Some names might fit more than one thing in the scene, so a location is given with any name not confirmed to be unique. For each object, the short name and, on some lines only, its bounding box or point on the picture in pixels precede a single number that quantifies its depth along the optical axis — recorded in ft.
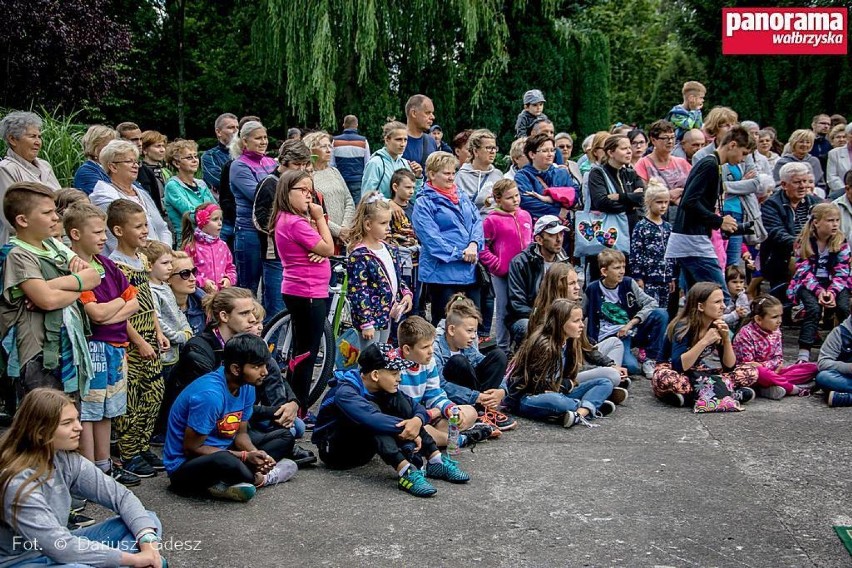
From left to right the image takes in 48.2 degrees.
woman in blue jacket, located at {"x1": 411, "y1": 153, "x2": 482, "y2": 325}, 25.14
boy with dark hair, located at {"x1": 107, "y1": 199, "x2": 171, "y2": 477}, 18.44
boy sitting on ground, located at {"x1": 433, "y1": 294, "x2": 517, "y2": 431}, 21.13
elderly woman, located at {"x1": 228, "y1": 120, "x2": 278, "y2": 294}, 25.77
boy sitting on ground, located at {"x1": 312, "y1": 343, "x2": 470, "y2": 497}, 17.84
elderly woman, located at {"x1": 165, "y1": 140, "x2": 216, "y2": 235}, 25.80
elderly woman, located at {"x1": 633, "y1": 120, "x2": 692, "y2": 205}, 31.42
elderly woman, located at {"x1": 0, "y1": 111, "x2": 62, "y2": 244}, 21.84
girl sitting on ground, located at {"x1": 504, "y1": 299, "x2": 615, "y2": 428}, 22.09
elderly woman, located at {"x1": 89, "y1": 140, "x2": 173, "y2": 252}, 21.68
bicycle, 23.30
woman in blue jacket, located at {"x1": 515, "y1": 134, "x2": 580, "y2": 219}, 29.25
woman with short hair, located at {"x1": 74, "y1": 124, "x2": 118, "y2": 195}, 23.31
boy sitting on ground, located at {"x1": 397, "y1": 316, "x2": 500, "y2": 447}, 19.04
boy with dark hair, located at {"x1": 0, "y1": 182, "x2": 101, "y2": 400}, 15.72
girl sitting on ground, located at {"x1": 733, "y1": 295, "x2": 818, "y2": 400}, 24.41
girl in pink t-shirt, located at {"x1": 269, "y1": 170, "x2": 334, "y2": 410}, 21.67
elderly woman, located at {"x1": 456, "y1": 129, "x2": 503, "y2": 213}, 29.07
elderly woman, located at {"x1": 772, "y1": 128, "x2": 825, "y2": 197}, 36.37
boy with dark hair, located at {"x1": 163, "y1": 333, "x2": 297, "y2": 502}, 16.78
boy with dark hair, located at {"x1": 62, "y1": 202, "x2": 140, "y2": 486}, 17.01
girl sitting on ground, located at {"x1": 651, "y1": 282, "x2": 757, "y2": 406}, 23.18
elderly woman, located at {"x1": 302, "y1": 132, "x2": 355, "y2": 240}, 28.02
